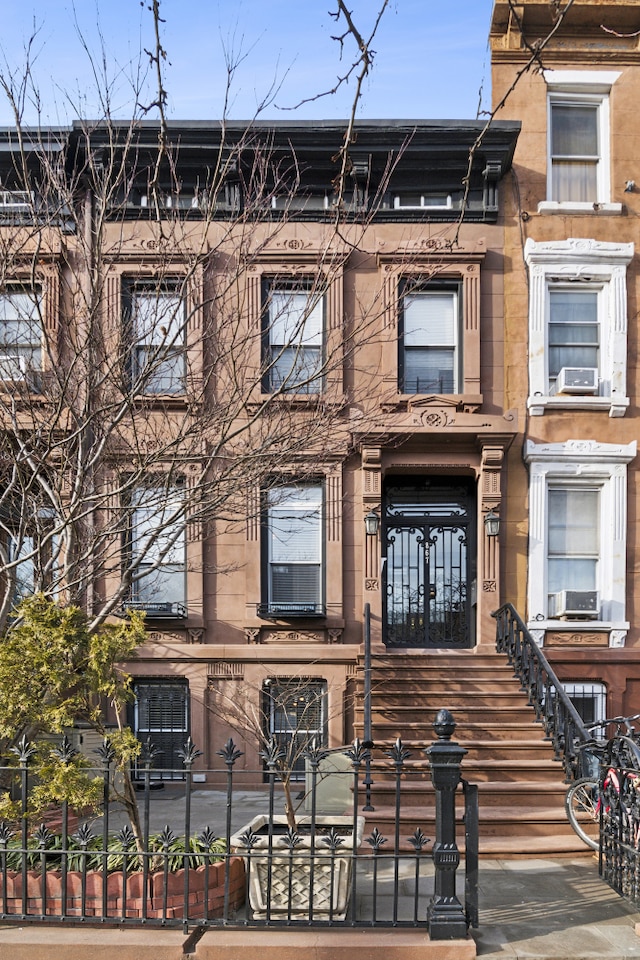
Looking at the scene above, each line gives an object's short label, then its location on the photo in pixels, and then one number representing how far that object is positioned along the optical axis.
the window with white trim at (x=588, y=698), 12.82
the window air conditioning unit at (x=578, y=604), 12.80
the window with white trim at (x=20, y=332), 7.97
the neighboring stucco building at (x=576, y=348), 12.93
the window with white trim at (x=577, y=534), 12.91
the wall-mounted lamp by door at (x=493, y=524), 12.77
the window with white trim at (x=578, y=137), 13.68
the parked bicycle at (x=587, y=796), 8.86
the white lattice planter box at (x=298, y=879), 6.45
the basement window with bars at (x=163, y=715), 12.96
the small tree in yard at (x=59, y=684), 6.45
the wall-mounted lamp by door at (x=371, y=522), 12.77
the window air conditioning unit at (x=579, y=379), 13.02
